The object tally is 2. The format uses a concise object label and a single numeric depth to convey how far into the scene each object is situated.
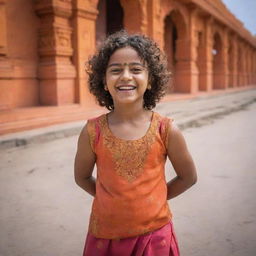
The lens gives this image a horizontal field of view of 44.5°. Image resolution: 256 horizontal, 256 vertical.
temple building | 5.06
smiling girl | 1.10
